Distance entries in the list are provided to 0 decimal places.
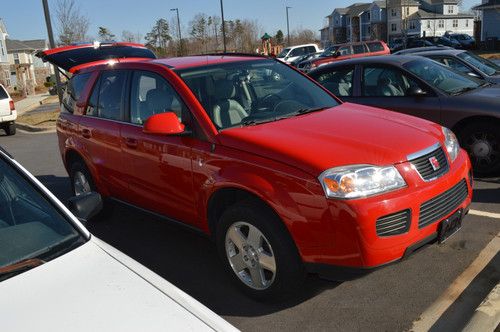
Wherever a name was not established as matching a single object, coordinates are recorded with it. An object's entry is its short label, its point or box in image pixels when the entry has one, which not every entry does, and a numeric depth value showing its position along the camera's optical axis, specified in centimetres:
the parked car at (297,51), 3350
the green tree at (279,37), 8584
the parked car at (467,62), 823
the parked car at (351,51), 2356
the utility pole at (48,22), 1516
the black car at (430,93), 602
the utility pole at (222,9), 3656
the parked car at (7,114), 1409
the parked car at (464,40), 4588
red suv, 301
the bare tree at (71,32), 2165
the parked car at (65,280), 182
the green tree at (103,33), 5150
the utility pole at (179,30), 5462
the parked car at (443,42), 4173
